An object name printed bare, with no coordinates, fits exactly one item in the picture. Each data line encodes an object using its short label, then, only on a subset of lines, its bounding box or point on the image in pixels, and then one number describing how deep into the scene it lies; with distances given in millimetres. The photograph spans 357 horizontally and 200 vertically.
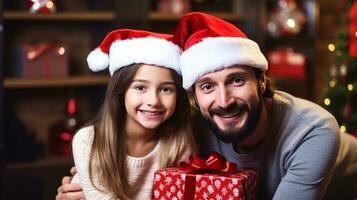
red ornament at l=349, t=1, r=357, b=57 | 2410
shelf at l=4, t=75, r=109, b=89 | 3201
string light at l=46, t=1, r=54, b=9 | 2990
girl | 1728
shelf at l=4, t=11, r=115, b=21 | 3223
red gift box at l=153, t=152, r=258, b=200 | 1532
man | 1581
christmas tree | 2705
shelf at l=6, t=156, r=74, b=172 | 3180
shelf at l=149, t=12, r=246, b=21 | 3536
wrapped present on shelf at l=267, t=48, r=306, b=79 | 4039
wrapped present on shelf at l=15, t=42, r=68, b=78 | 3225
